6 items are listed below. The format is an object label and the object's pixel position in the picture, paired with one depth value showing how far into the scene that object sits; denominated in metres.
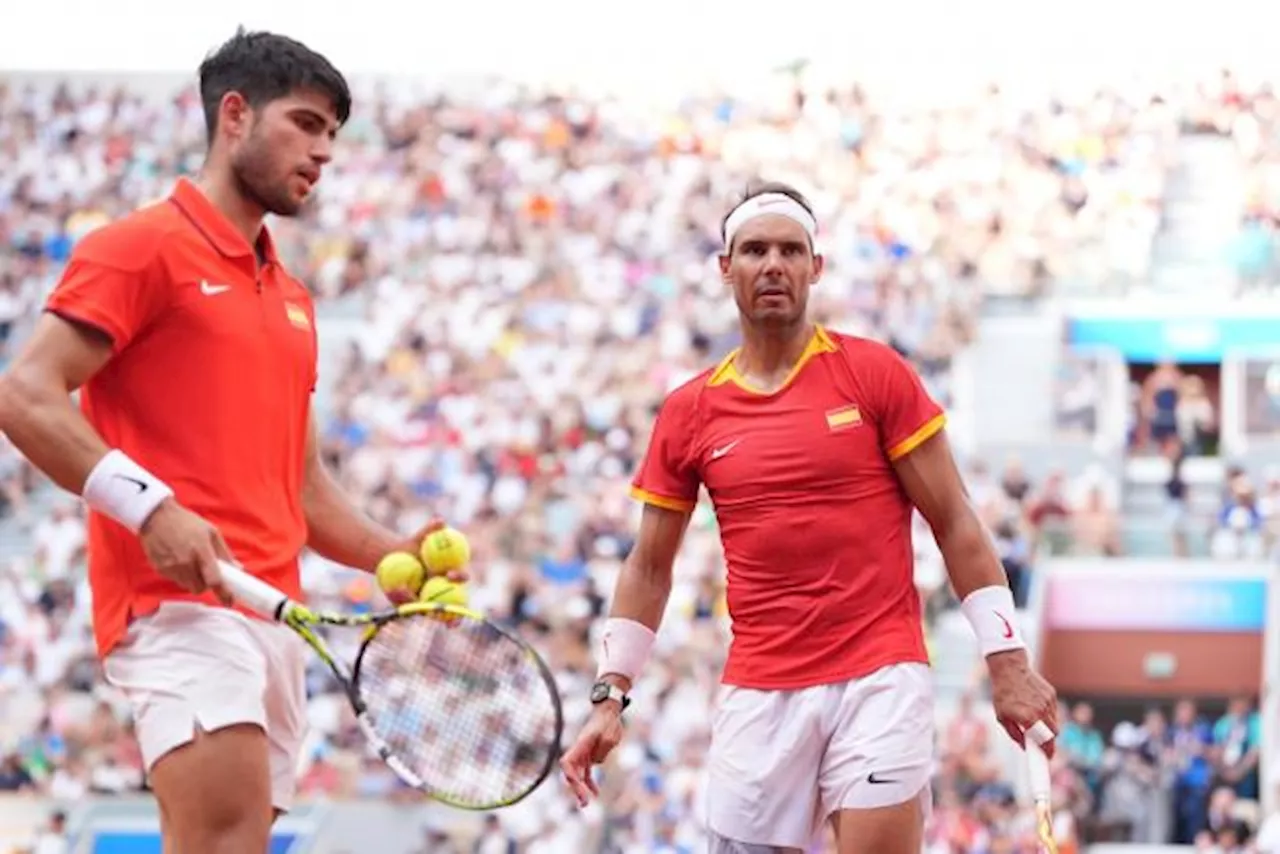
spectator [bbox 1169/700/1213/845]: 17.11
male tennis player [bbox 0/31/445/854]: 5.18
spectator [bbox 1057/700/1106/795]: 17.45
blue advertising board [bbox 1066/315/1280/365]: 24.61
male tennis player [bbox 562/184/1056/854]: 6.08
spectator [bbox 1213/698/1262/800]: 17.22
